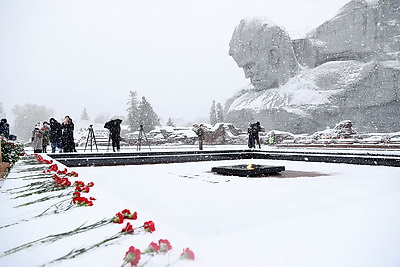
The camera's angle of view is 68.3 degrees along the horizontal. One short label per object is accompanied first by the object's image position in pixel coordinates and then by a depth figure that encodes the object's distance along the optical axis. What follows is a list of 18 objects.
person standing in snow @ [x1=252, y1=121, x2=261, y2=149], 13.71
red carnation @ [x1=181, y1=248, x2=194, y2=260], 1.21
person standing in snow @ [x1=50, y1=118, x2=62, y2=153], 10.80
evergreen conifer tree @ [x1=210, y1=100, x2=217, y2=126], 53.16
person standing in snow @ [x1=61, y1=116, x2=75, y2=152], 9.81
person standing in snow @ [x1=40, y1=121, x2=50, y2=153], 12.03
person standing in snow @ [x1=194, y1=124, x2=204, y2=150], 14.92
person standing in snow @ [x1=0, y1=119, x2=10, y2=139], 10.73
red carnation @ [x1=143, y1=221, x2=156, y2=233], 1.51
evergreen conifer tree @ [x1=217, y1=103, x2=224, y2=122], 54.75
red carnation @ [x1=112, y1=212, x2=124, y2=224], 1.68
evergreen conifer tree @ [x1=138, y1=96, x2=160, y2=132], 35.84
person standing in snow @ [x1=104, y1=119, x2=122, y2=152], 11.16
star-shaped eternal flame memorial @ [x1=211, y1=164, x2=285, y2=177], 5.00
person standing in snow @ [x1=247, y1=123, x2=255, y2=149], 13.95
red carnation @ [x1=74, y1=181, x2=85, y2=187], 2.82
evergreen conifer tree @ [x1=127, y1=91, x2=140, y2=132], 37.52
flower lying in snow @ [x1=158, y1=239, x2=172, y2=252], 1.27
